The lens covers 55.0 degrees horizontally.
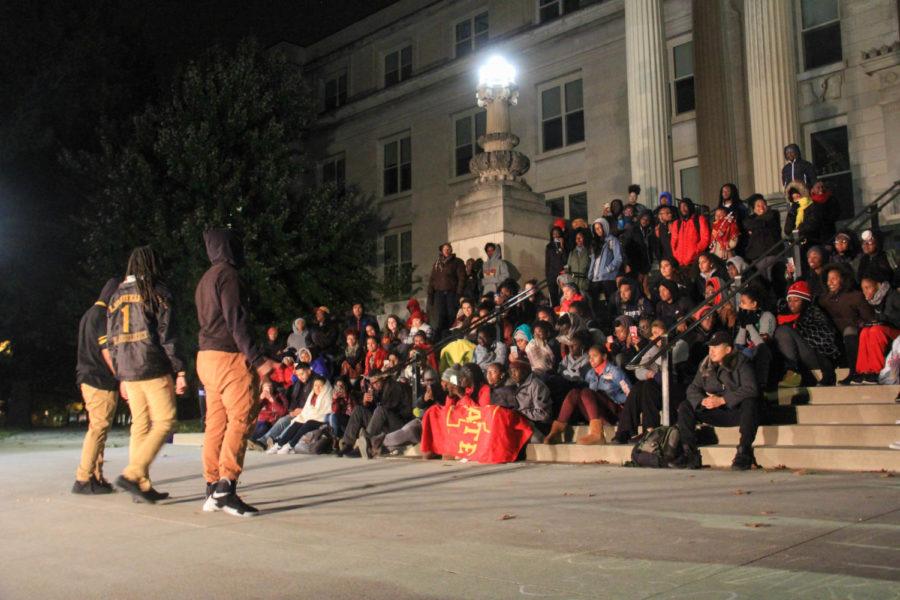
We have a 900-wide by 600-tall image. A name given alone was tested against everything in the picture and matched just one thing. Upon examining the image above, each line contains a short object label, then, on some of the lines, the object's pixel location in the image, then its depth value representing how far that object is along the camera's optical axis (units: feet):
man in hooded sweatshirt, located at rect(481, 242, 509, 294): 54.29
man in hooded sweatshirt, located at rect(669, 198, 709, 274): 45.37
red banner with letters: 33.30
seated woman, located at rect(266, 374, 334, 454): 43.58
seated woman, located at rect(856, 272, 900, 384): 31.14
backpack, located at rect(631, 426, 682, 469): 28.81
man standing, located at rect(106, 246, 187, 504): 22.71
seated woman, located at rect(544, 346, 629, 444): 33.47
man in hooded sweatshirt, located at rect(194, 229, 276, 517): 20.42
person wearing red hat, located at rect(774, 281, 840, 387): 32.32
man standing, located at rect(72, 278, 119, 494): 25.20
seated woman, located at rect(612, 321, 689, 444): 31.78
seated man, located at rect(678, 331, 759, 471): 27.94
